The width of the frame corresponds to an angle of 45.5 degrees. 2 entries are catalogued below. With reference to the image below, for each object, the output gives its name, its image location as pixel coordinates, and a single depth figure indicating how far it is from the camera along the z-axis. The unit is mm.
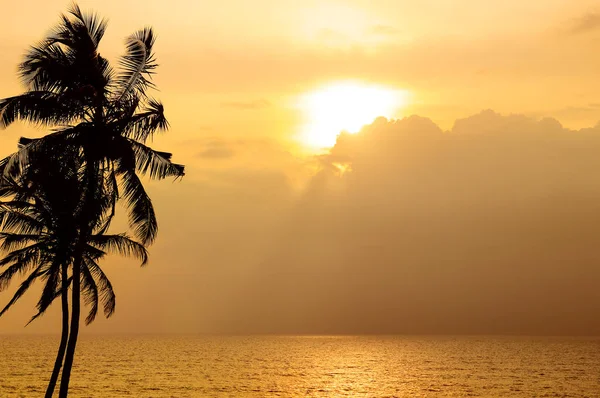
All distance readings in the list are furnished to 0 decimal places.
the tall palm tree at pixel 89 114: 31094
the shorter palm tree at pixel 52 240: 34500
